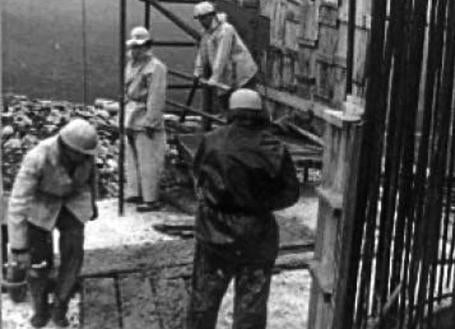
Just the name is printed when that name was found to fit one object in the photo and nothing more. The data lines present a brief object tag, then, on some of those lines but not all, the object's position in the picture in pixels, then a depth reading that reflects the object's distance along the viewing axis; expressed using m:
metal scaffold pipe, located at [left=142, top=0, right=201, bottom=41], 10.37
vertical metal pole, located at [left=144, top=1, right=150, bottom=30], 10.48
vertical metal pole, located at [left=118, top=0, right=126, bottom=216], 8.51
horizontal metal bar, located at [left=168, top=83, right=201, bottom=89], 10.79
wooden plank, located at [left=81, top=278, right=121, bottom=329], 6.01
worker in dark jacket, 4.96
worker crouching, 5.68
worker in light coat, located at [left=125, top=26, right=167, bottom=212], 8.77
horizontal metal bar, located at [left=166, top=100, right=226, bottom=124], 9.96
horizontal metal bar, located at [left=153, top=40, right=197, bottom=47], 10.58
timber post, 3.79
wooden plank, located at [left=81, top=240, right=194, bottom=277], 6.94
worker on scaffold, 9.65
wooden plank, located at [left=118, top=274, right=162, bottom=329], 6.00
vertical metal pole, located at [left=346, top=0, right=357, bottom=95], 3.72
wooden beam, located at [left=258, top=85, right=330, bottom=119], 10.81
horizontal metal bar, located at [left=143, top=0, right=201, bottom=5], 10.71
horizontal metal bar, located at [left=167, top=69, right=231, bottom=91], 9.53
